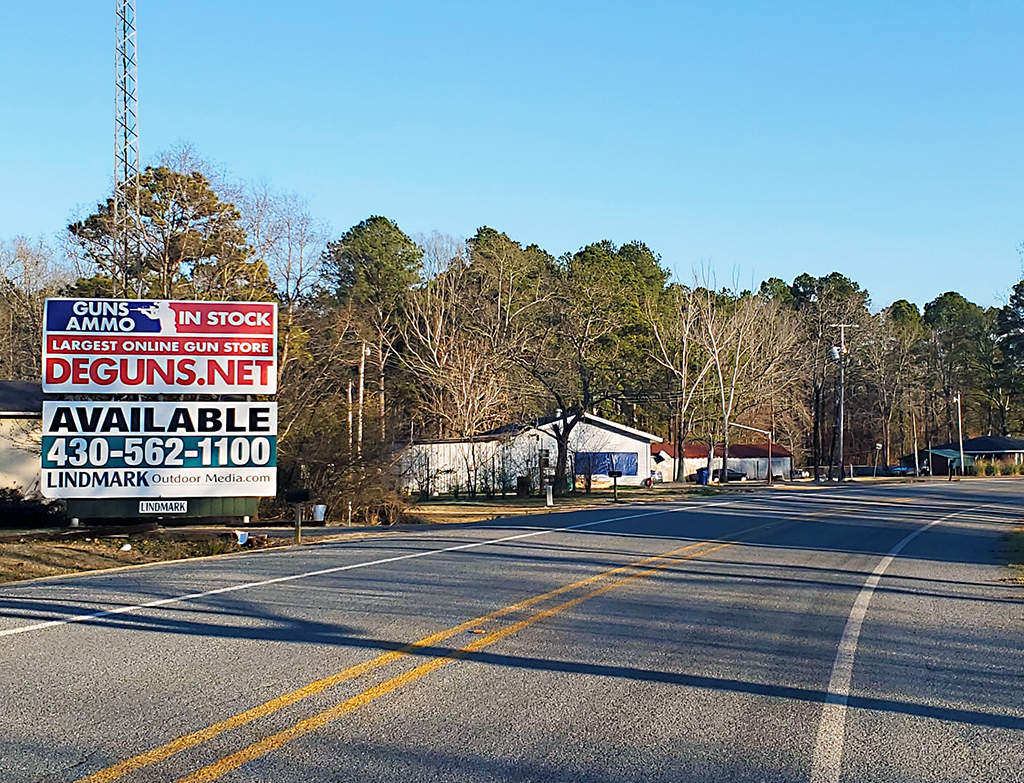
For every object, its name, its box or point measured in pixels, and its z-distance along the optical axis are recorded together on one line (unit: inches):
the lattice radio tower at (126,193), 1312.7
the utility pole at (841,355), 2455.7
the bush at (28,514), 1110.4
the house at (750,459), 3548.2
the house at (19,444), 1354.6
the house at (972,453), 3513.8
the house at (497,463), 1978.3
